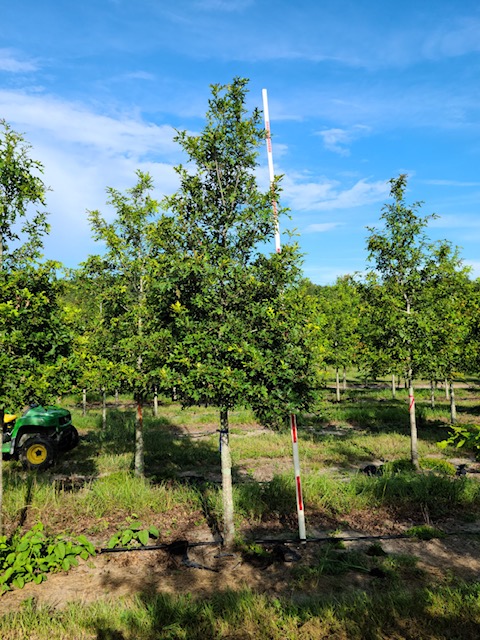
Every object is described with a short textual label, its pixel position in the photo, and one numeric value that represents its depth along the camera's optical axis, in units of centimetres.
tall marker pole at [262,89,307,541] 744
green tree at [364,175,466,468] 1172
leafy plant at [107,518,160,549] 720
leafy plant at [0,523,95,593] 604
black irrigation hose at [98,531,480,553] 713
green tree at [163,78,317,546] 670
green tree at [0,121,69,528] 631
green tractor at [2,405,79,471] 1226
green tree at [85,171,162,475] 1009
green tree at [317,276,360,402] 2553
